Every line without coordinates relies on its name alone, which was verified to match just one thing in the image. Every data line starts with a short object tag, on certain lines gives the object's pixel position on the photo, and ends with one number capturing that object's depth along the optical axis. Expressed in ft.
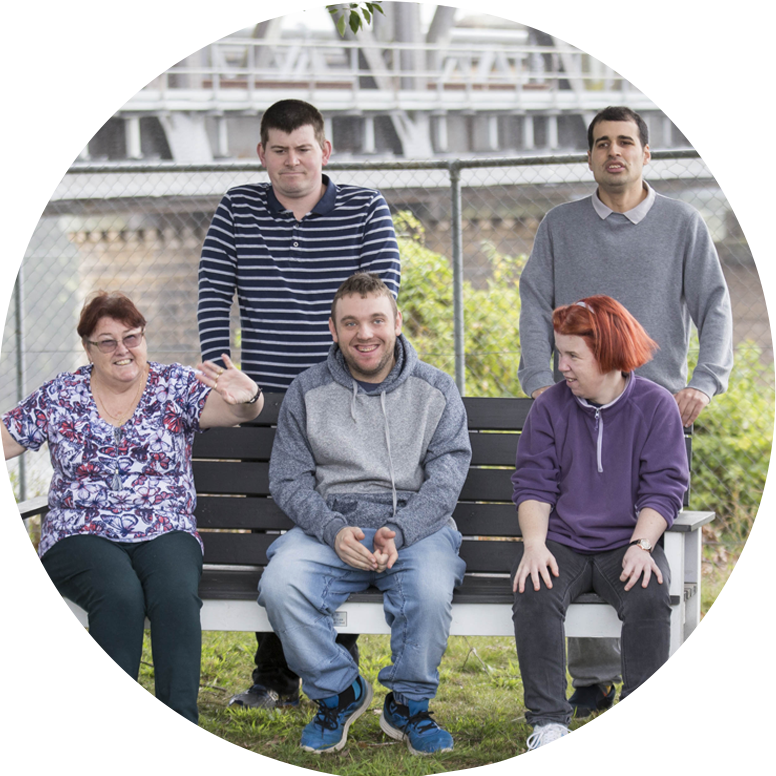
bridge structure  88.17
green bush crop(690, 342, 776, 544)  40.55
